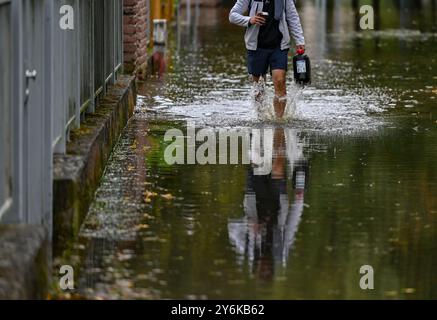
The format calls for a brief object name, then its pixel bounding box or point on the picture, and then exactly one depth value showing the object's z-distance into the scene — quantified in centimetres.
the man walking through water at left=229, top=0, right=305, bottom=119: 3077
